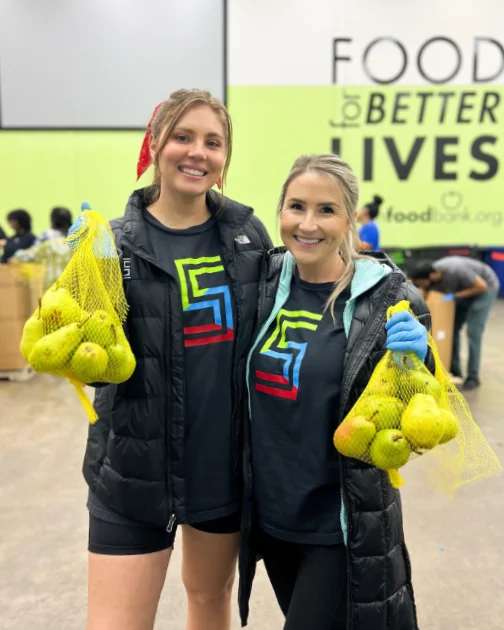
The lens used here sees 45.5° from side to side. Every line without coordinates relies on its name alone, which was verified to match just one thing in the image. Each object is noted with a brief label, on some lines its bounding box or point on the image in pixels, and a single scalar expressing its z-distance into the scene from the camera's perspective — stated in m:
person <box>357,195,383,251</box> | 5.89
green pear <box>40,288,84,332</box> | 1.17
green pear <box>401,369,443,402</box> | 1.17
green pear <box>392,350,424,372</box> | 1.17
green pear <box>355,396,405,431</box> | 1.14
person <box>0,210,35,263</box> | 5.27
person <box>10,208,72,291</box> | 4.65
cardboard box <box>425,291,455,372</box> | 4.46
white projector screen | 6.81
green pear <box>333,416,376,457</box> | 1.12
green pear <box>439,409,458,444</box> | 1.13
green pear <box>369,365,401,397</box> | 1.17
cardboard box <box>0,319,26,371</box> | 4.60
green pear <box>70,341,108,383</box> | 1.12
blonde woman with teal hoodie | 1.25
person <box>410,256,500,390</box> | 4.37
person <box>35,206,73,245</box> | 5.40
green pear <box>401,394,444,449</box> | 1.09
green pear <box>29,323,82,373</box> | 1.12
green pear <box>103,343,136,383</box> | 1.16
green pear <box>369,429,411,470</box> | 1.10
